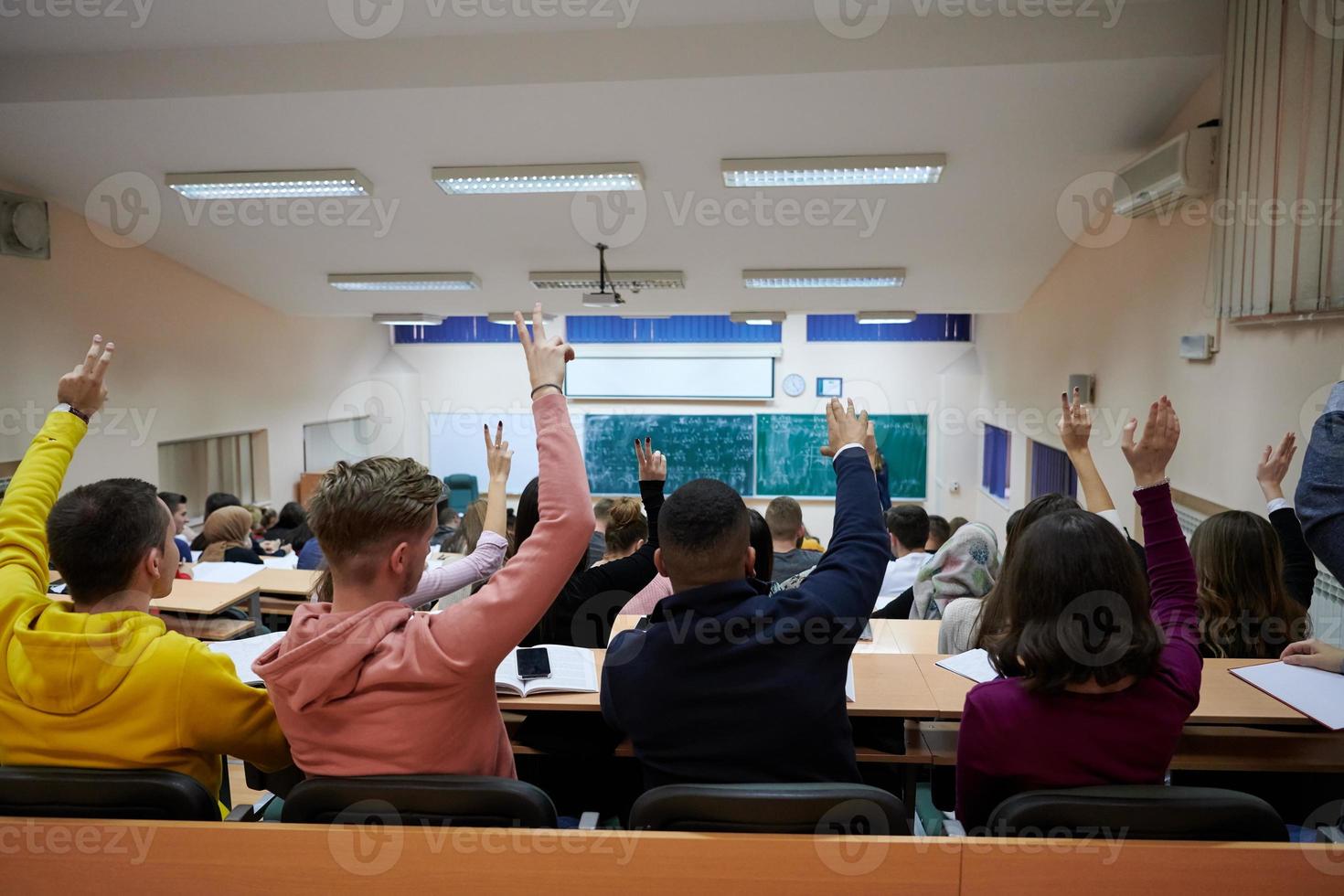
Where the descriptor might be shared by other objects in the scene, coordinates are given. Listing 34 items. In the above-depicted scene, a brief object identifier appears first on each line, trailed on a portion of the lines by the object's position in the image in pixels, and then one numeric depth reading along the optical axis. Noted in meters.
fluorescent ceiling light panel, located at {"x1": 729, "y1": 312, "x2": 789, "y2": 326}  7.66
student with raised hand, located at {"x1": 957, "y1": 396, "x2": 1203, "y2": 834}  1.23
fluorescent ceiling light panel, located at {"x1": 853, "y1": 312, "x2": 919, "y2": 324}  7.59
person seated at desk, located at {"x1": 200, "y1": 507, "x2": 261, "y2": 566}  4.67
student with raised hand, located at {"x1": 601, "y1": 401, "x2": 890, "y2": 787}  1.28
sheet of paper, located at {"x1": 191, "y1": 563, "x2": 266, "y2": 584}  3.92
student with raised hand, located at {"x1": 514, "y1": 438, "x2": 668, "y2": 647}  2.11
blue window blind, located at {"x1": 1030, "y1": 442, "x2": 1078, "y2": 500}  6.46
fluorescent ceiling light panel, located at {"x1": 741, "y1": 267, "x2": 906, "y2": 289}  6.23
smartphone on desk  1.81
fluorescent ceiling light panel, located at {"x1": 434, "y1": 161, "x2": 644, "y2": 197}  4.34
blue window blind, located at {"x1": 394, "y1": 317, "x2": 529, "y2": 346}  10.09
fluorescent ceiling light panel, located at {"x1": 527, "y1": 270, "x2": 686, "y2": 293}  6.40
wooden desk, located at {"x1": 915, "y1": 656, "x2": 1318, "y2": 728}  1.56
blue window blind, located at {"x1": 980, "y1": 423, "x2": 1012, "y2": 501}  8.43
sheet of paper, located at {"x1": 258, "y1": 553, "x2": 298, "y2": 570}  5.07
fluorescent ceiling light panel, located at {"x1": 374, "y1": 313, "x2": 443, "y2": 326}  8.02
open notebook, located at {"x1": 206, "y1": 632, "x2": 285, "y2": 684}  1.92
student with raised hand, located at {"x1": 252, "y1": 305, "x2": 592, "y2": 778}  1.17
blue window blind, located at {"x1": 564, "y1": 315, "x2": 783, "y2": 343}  9.62
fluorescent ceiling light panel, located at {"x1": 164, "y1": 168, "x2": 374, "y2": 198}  4.51
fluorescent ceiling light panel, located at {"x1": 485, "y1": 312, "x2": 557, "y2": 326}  7.75
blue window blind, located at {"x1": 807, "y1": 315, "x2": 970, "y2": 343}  9.39
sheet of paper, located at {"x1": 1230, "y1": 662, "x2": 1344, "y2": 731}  1.57
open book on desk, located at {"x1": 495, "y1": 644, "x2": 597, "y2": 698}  1.75
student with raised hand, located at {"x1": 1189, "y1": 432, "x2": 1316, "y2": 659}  1.98
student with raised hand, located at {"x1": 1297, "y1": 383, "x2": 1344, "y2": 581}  1.26
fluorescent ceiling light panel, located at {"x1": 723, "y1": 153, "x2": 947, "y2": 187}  4.20
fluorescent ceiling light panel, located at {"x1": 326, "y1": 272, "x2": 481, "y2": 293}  6.62
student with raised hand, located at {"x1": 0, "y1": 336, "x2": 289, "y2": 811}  1.27
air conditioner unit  3.36
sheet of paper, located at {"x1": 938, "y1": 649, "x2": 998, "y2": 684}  1.86
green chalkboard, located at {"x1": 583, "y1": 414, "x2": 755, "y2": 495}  9.79
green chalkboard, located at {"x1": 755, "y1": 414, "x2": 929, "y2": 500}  9.55
